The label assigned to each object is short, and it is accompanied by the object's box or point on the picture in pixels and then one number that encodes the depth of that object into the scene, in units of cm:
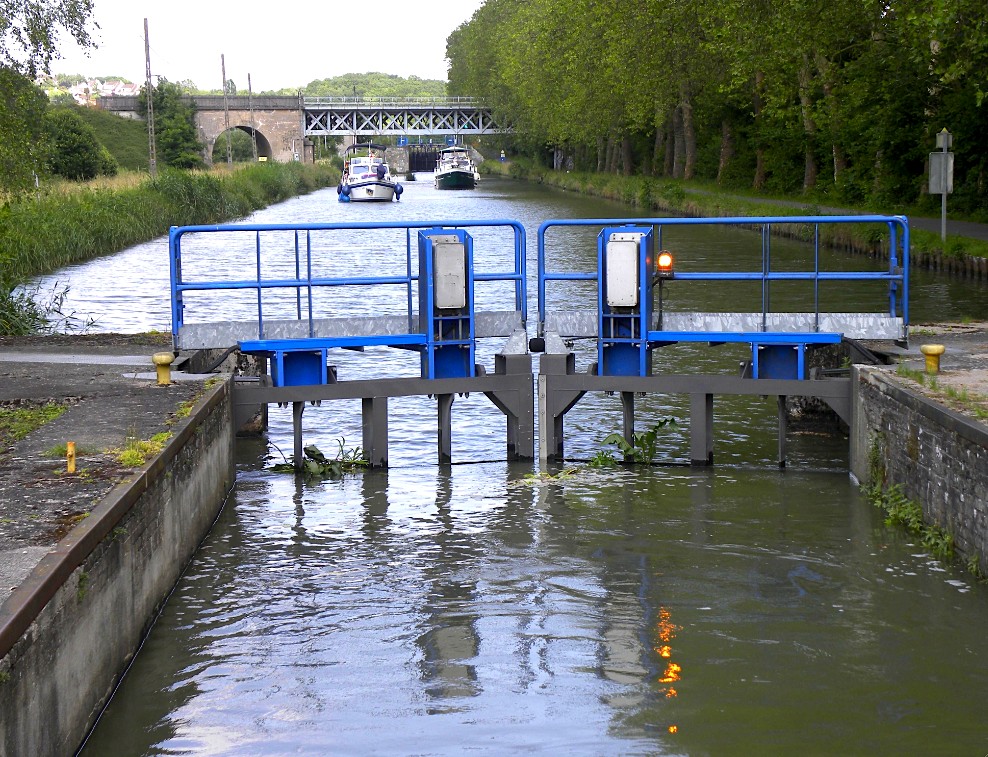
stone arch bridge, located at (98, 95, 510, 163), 10744
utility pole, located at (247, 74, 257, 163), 9847
